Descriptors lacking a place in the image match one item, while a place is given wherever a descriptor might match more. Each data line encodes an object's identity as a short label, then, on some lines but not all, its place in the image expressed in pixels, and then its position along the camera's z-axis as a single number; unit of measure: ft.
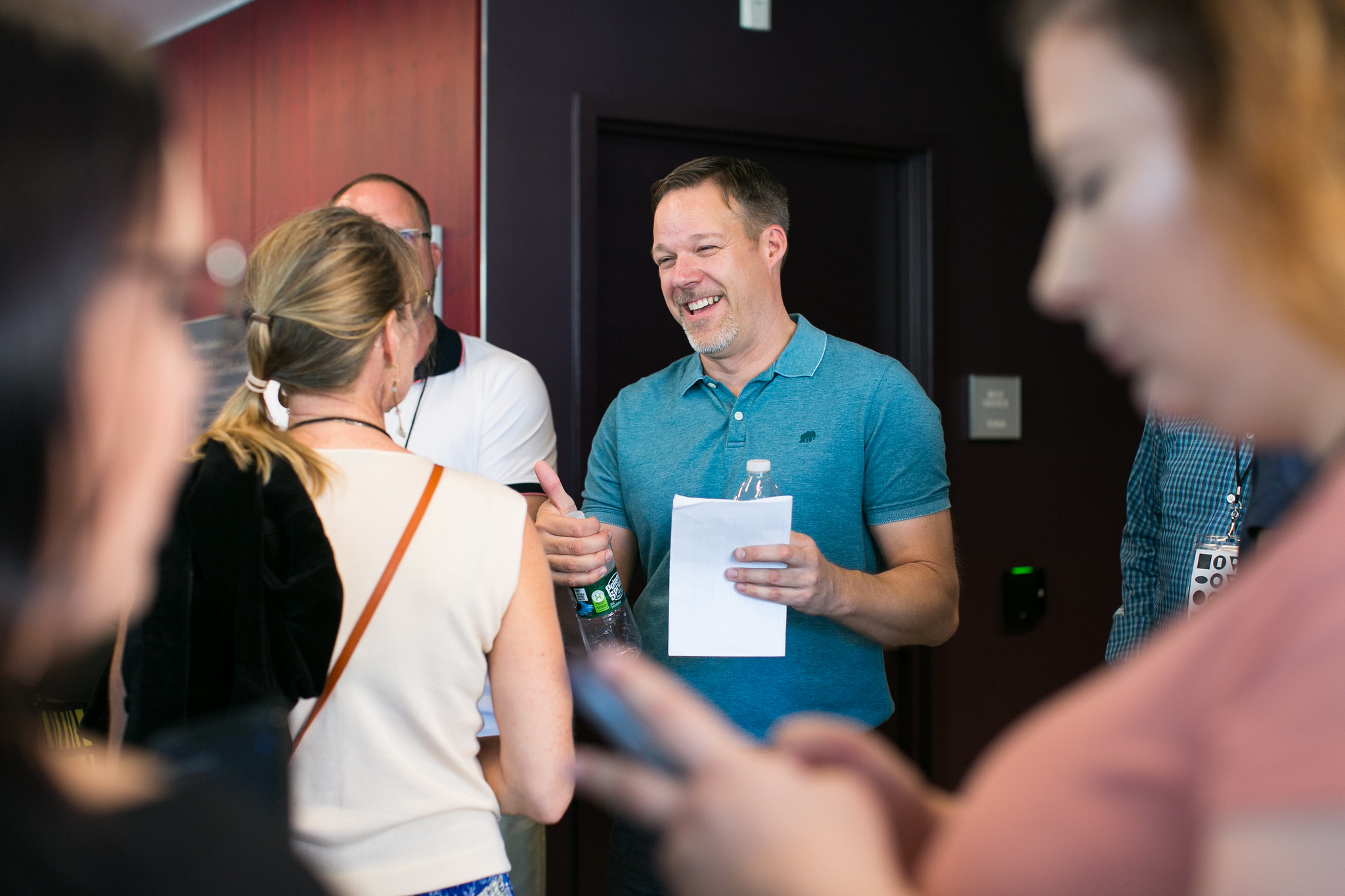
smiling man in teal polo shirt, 6.39
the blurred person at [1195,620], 1.44
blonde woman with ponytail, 4.43
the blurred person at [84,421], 1.73
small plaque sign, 11.34
